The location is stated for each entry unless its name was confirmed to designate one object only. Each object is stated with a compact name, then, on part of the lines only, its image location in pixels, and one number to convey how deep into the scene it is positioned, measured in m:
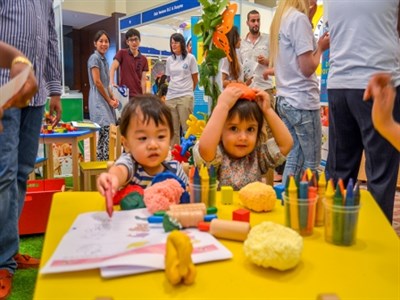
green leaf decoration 1.95
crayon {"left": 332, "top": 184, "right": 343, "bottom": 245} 0.86
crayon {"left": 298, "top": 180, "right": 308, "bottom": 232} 0.92
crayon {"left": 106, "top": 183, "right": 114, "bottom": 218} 0.94
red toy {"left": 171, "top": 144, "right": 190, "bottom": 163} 2.12
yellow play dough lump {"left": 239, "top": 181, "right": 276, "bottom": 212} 1.08
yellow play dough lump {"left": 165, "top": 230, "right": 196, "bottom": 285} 0.68
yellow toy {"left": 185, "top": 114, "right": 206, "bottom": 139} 2.19
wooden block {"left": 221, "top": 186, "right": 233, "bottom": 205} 1.16
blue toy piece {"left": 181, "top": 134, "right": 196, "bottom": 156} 2.12
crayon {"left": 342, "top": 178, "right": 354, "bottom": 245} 0.85
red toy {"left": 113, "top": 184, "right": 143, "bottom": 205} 1.14
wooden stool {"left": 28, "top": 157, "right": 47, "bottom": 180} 3.31
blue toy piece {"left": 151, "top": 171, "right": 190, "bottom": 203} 1.15
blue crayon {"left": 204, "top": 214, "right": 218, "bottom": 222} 0.95
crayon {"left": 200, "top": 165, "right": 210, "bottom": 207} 1.08
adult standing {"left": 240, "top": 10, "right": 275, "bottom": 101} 4.11
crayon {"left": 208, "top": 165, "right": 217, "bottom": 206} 1.09
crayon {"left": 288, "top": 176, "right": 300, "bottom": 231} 0.92
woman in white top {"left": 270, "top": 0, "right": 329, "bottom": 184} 2.13
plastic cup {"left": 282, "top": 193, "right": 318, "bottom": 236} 0.92
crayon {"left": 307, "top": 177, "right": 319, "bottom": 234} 0.93
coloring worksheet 0.72
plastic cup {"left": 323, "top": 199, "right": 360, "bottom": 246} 0.86
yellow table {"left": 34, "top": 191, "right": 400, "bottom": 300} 0.67
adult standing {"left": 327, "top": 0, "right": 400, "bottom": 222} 1.71
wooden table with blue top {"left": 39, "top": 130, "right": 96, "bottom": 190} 3.04
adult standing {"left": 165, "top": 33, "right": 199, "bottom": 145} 4.86
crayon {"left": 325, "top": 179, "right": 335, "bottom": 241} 0.88
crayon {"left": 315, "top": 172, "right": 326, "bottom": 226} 0.96
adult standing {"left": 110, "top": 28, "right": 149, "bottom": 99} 4.84
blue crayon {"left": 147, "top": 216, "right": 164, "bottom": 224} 0.94
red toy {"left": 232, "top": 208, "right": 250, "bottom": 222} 0.96
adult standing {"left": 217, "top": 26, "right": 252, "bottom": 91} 3.24
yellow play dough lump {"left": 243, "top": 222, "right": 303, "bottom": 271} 0.73
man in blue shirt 1.56
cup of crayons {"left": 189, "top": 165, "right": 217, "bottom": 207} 1.07
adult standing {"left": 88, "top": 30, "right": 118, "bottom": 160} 4.14
